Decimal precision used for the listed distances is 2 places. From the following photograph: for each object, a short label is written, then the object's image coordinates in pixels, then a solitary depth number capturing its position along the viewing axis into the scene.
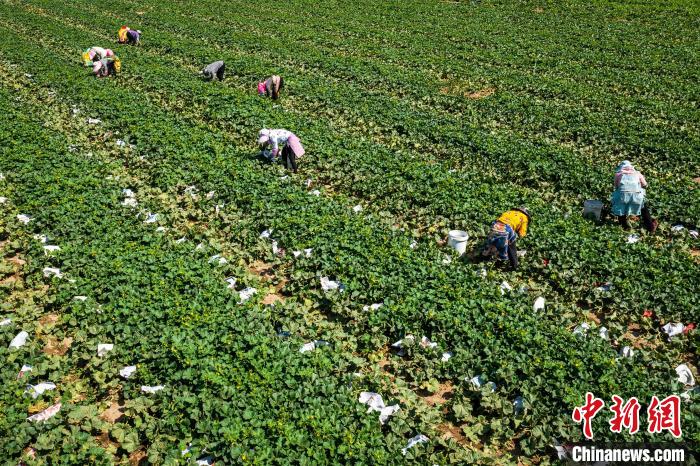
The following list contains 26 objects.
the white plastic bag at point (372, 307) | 7.99
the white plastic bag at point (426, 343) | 7.33
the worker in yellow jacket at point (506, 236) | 8.89
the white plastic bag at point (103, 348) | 7.10
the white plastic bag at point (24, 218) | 10.39
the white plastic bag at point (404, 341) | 7.32
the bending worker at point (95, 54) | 20.83
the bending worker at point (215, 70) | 20.08
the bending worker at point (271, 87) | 17.47
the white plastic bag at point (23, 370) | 6.75
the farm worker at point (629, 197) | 10.01
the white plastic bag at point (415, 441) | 5.76
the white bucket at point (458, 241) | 9.47
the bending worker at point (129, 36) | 26.22
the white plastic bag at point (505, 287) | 8.37
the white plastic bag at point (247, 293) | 8.31
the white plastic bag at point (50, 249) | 9.14
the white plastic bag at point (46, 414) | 6.16
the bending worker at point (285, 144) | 12.45
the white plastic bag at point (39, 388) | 6.50
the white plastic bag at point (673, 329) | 7.66
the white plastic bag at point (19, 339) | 7.36
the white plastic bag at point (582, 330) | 7.32
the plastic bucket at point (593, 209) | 10.62
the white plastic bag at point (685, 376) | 6.83
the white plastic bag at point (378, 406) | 6.23
